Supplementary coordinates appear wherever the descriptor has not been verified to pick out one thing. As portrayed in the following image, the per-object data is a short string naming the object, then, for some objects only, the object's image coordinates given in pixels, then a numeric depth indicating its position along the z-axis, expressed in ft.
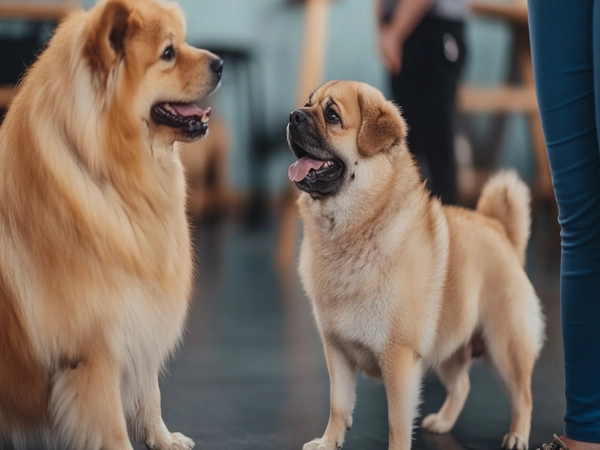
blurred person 8.93
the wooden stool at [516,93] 19.77
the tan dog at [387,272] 6.94
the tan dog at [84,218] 6.52
